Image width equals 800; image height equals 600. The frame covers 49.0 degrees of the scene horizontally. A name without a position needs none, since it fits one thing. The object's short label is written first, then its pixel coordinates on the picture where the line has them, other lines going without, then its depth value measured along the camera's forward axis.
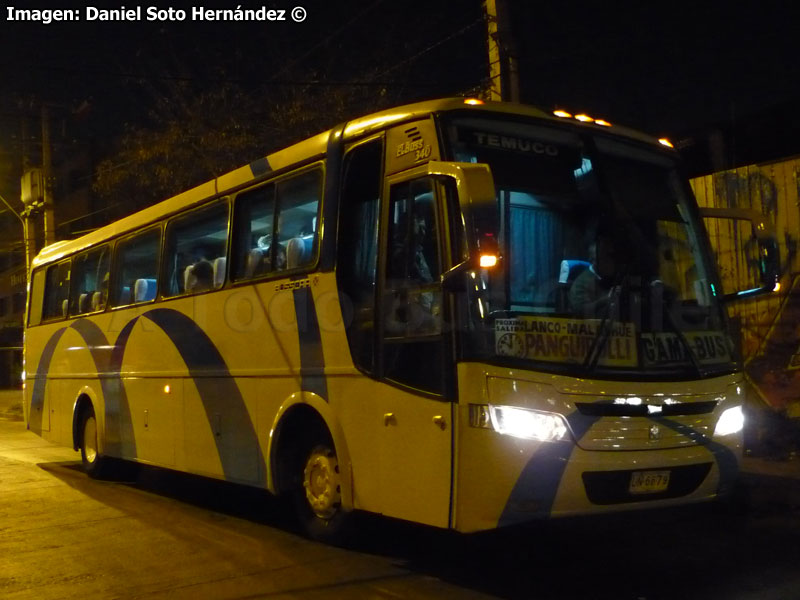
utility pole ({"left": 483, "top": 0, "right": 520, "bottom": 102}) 11.62
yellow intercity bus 5.49
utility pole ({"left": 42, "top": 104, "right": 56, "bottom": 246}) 22.28
